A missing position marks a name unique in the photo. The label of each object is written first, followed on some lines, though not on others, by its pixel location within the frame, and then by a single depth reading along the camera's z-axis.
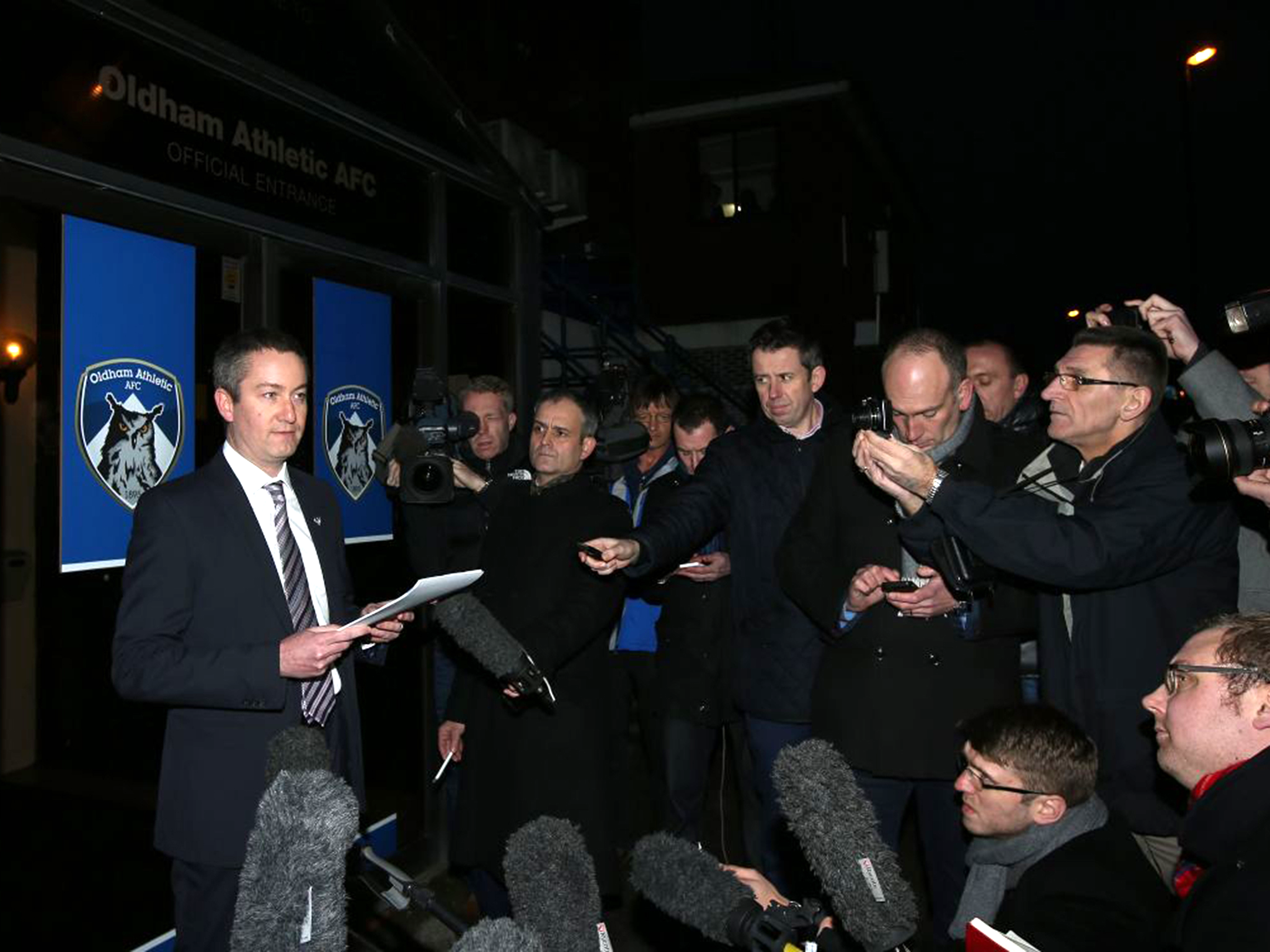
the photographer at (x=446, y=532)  4.11
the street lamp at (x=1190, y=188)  14.51
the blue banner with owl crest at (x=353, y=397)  4.67
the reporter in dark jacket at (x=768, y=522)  3.59
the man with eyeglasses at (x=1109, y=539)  2.61
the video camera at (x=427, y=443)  3.79
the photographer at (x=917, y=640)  3.06
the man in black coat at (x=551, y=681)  3.43
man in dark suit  2.47
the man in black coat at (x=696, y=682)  4.18
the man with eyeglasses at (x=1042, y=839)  2.15
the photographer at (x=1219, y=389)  3.16
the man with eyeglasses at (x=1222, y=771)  1.63
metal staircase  12.27
